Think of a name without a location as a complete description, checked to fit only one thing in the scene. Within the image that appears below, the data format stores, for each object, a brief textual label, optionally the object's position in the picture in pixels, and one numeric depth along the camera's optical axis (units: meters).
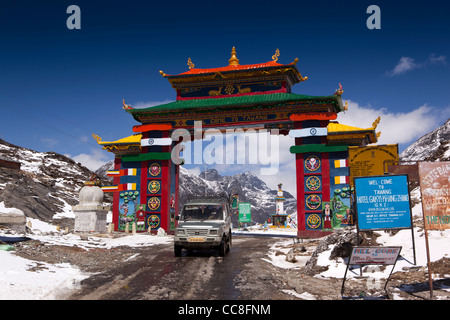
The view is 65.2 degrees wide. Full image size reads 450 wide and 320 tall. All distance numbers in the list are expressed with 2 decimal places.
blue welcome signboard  8.95
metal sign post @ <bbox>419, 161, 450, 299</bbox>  7.82
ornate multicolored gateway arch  24.06
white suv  13.24
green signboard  40.34
